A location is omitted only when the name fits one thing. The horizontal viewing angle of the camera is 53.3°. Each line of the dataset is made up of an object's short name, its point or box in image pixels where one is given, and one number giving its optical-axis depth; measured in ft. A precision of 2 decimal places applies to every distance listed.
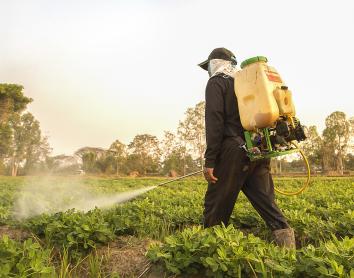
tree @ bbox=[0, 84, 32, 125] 124.98
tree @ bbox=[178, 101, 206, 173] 167.53
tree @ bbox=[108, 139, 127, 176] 179.01
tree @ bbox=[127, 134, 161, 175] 189.78
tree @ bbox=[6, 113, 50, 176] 142.78
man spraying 12.83
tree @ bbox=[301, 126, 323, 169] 195.00
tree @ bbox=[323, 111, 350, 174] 188.24
